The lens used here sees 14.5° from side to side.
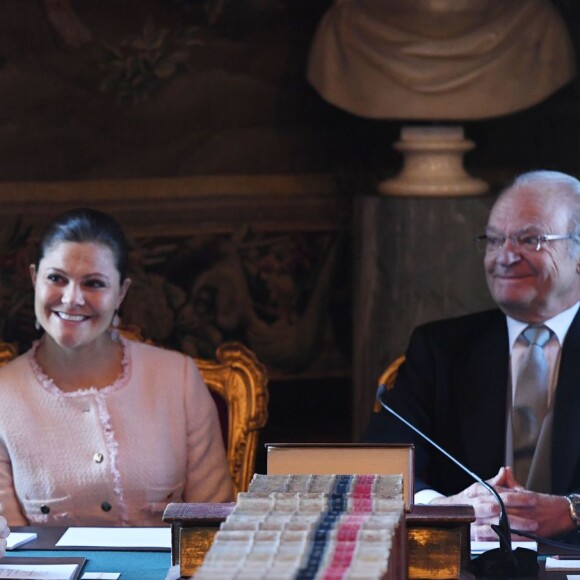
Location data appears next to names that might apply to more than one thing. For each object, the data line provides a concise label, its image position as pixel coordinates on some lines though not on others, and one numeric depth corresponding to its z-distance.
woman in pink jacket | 6.04
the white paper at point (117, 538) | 5.01
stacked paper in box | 3.16
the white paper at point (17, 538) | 5.00
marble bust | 8.86
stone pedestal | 9.08
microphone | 4.27
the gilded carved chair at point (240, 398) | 6.47
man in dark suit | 6.26
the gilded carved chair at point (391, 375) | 6.71
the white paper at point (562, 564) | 4.63
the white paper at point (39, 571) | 4.57
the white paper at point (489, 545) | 4.91
